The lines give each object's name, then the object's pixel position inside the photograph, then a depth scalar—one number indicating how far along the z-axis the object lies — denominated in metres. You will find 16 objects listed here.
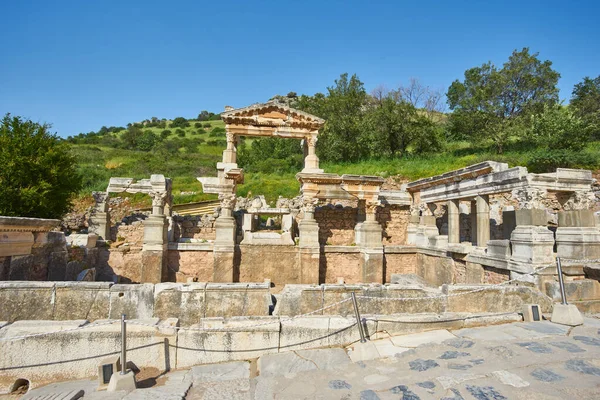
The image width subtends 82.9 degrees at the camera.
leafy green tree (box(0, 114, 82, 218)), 13.76
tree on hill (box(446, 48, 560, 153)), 28.12
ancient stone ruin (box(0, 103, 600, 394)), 5.25
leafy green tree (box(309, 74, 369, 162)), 29.17
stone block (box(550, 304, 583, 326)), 5.66
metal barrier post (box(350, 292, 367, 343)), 4.77
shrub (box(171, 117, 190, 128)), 76.78
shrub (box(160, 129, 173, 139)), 63.22
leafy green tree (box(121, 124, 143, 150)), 55.55
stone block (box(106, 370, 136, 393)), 3.95
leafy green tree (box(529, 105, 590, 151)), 22.23
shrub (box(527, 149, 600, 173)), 18.50
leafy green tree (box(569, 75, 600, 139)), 26.76
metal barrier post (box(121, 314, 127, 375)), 4.05
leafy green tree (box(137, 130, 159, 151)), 53.03
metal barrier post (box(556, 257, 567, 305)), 5.84
